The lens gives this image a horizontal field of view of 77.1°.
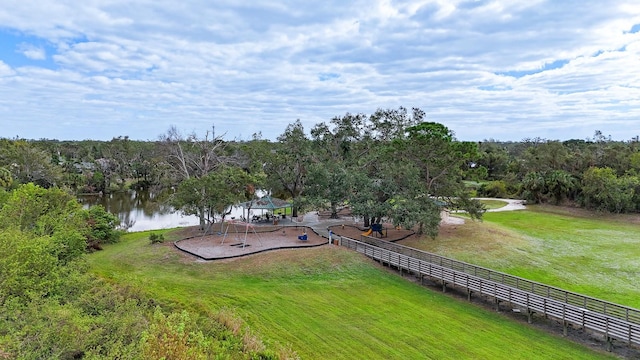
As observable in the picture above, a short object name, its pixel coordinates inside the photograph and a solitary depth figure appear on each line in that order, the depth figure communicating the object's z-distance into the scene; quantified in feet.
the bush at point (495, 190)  197.67
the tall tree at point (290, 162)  116.88
